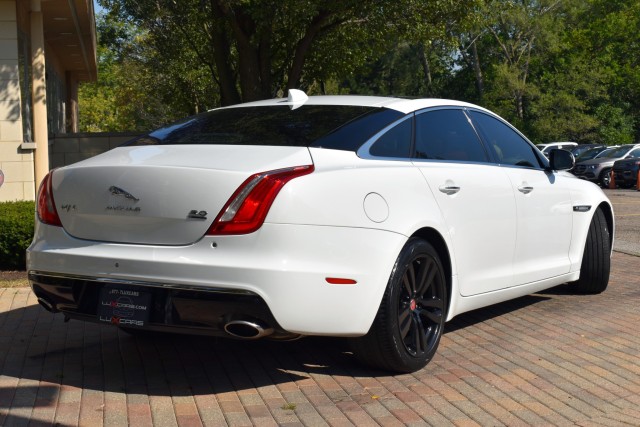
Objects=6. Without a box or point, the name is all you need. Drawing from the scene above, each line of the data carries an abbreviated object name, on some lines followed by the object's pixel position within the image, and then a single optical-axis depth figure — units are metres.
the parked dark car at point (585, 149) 34.08
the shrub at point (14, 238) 9.50
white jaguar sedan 4.67
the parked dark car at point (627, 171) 29.33
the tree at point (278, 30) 18.06
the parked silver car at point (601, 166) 31.14
